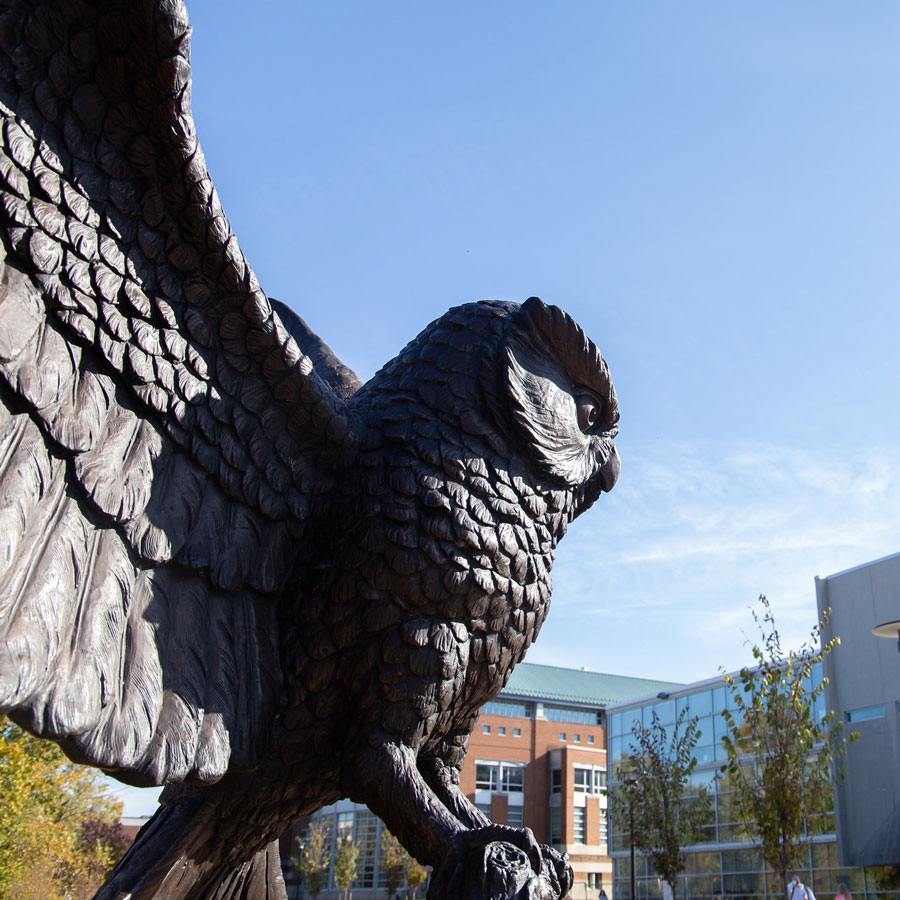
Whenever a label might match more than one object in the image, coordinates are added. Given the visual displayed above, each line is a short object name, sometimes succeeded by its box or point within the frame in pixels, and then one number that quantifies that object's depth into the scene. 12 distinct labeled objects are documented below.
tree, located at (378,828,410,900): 32.31
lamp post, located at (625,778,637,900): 17.66
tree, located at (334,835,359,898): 33.38
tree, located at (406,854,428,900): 31.64
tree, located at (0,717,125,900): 12.37
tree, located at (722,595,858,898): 11.03
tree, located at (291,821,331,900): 34.66
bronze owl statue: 2.05
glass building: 19.09
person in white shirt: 10.28
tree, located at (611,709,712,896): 16.73
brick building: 39.00
